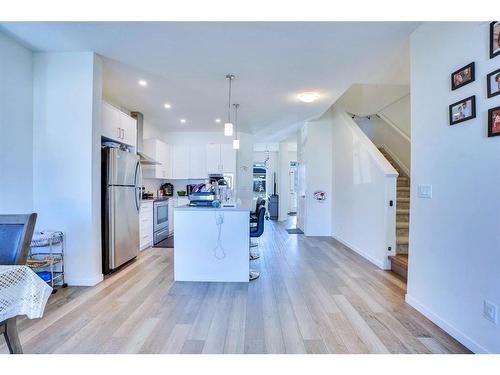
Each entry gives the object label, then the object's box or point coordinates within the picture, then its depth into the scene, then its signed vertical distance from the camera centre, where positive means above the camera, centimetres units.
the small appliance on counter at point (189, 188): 659 -4
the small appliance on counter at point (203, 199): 341 -16
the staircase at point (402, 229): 349 -62
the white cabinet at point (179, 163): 680 +60
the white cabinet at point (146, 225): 470 -71
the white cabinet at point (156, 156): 588 +70
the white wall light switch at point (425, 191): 239 -4
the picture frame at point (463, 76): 195 +85
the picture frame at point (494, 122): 172 +43
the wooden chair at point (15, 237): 155 -30
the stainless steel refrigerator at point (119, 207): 345 -28
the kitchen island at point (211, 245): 325 -71
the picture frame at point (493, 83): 174 +69
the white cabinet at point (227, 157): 677 +75
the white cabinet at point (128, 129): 397 +89
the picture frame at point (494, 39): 175 +99
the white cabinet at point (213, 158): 677 +73
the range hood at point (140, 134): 520 +104
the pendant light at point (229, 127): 360 +89
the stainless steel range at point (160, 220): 525 -69
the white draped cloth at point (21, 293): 129 -54
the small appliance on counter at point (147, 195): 536 -18
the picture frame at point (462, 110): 192 +58
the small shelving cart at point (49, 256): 288 -80
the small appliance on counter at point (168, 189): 655 -6
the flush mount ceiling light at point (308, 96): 426 +148
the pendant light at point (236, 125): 484 +151
